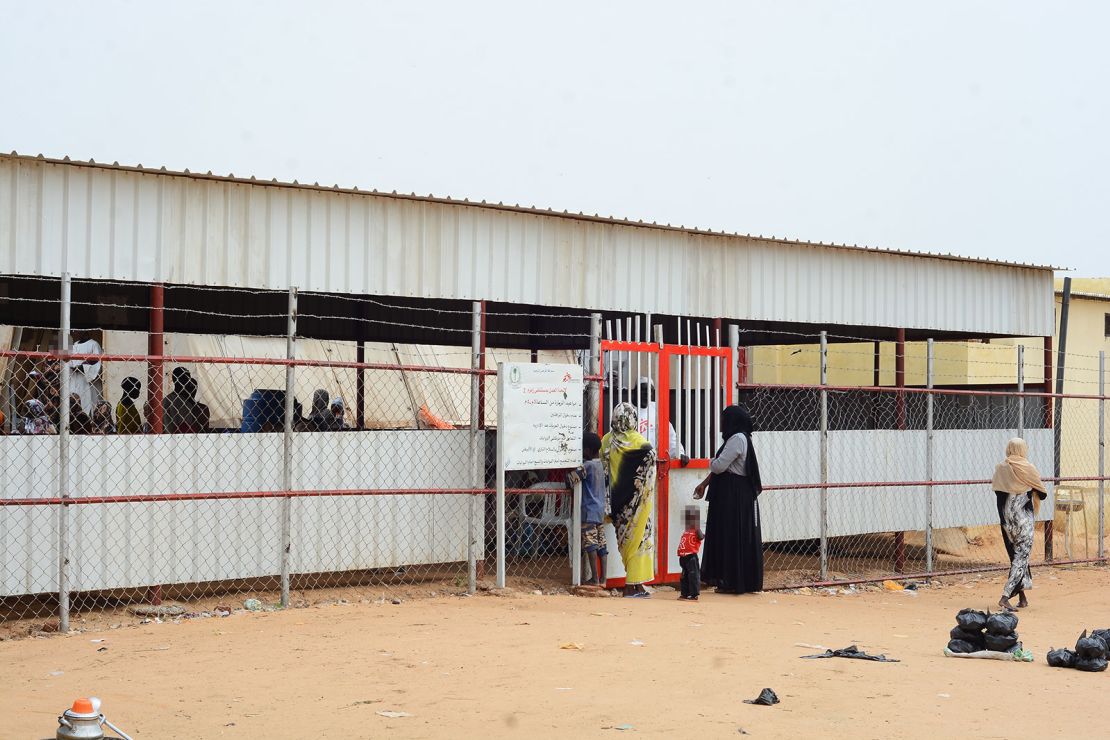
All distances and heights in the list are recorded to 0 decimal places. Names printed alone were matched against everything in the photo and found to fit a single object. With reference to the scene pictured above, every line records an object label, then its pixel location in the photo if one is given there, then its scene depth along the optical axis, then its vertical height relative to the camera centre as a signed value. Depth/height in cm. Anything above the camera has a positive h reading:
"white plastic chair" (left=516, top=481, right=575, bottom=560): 1198 -132
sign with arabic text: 1062 -32
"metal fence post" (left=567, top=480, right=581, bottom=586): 1105 -142
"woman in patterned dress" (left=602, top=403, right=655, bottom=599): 1095 -97
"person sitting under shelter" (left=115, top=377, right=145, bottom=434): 1096 -37
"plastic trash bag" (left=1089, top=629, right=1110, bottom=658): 865 -173
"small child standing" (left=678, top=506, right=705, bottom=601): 1105 -159
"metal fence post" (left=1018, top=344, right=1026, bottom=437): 1435 +2
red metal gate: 1155 -16
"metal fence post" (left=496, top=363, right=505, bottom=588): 1049 -71
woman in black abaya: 1137 -121
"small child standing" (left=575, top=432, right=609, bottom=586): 1109 -111
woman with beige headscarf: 1145 -108
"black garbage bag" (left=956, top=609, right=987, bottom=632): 879 -165
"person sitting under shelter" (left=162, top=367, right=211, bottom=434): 1158 -33
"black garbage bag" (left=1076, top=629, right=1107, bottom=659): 832 -174
